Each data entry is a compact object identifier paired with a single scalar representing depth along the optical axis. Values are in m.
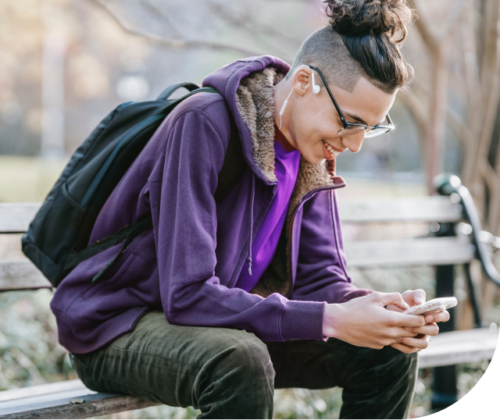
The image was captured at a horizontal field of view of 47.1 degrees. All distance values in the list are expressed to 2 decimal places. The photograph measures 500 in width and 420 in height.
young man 1.82
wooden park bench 2.78
